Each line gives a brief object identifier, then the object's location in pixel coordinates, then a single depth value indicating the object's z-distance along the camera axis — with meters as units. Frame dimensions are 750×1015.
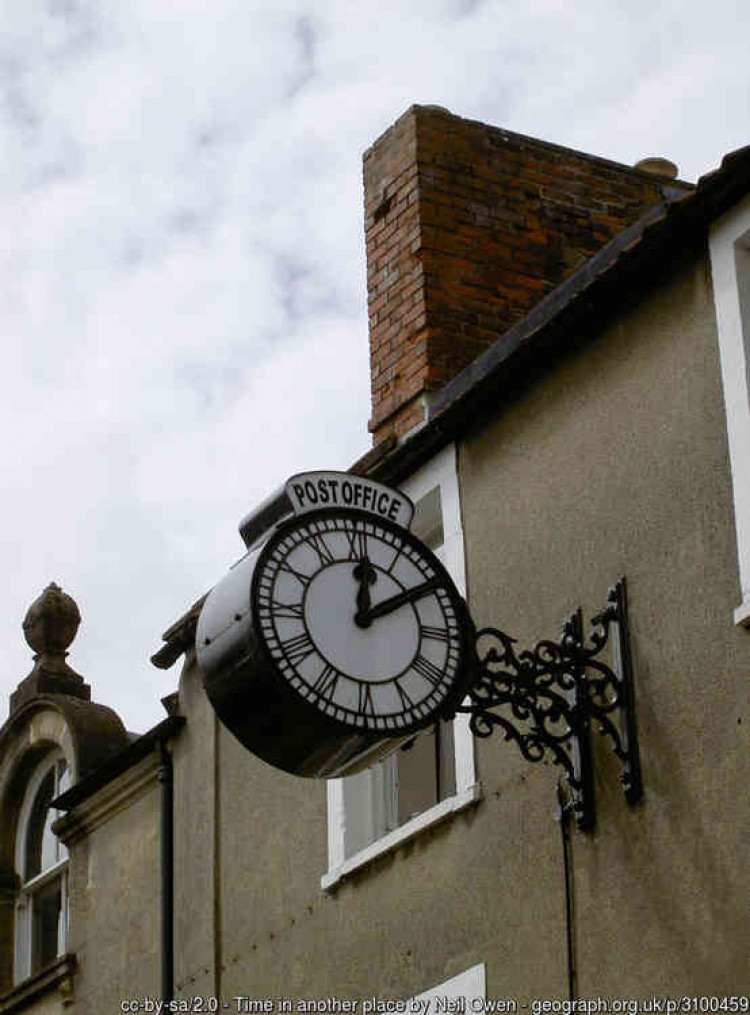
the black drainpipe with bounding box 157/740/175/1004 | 14.25
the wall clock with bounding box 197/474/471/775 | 9.33
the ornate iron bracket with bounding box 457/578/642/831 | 10.27
